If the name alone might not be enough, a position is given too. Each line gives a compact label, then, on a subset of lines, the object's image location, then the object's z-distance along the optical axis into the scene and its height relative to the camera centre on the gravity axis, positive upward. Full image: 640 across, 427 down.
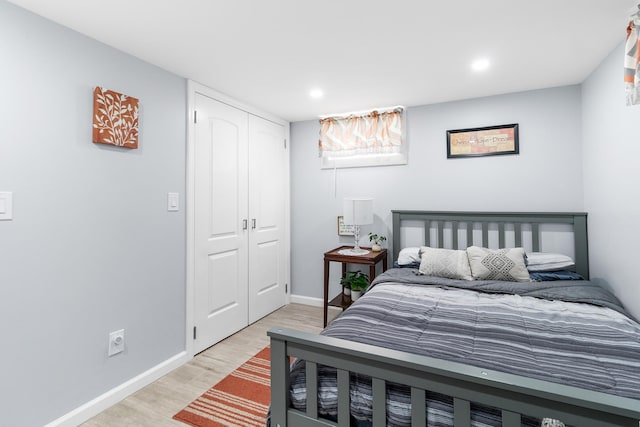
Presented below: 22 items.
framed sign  2.90 +0.72
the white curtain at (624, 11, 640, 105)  1.50 +0.77
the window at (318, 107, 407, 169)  3.30 +0.86
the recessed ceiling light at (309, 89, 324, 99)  2.82 +1.15
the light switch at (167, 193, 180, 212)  2.40 +0.13
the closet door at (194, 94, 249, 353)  2.67 -0.03
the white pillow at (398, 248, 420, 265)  2.89 -0.37
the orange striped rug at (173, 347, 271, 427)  1.86 -1.20
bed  0.90 -0.55
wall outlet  2.00 -0.81
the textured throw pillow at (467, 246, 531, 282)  2.40 -0.39
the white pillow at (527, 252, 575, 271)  2.51 -0.38
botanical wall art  1.91 +0.64
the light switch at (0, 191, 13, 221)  1.54 +0.07
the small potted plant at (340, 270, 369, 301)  3.23 -0.69
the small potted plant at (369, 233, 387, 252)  3.29 -0.25
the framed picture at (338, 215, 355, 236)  3.58 -0.14
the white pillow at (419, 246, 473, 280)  2.51 -0.40
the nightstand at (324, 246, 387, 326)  2.99 -0.43
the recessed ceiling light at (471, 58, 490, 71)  2.24 +1.12
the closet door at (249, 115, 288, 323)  3.32 +0.02
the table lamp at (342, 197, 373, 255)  3.11 +0.05
